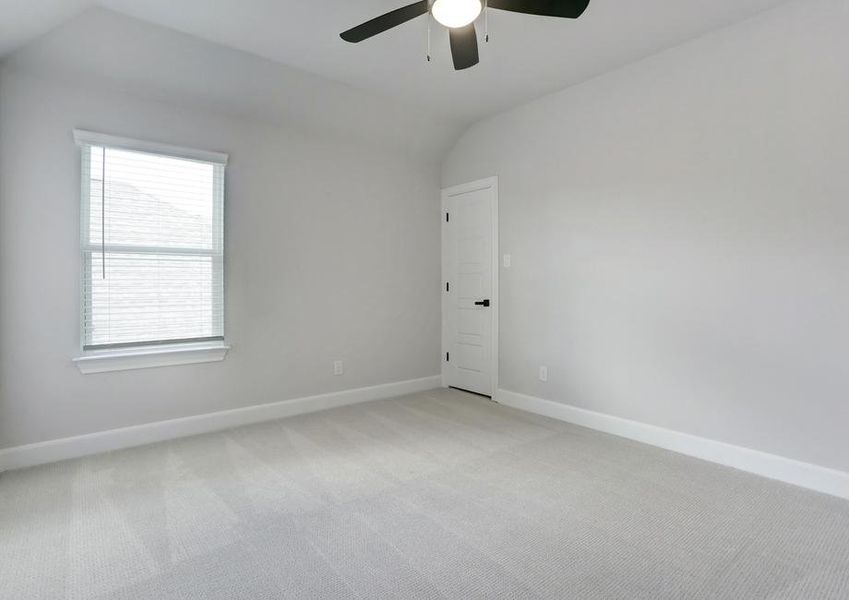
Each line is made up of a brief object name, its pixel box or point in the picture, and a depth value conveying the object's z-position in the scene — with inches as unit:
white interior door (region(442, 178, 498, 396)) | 169.5
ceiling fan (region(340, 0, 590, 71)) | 71.6
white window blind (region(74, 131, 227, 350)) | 114.9
